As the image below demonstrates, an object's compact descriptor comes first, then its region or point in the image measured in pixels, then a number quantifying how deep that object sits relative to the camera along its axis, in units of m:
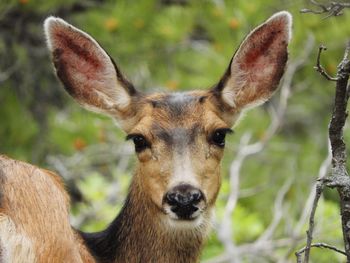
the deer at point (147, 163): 14.29
